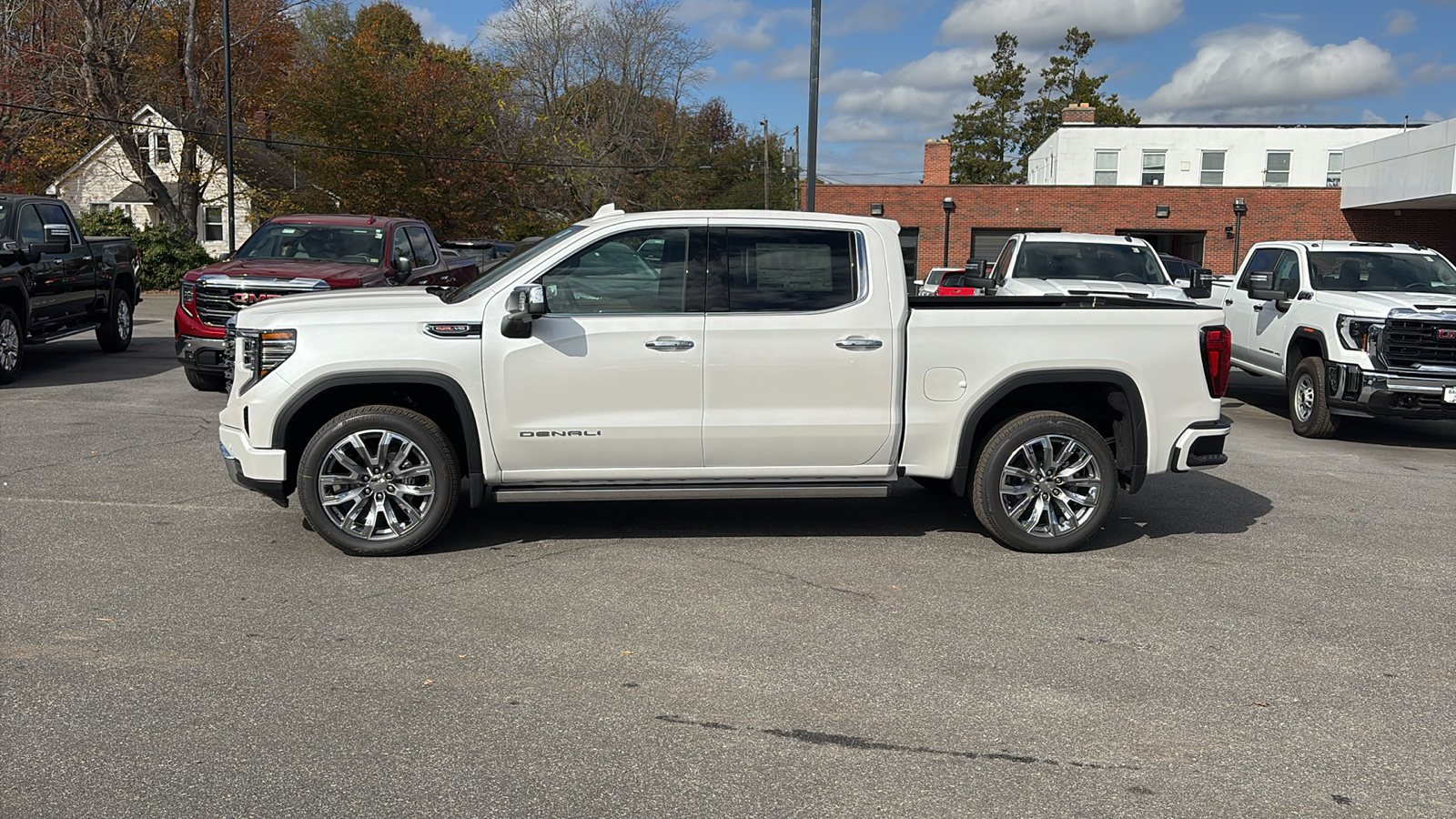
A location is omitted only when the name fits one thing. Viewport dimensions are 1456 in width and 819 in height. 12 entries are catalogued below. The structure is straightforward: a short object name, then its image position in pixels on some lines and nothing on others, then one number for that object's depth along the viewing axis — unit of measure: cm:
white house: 4884
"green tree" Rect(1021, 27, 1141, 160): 7362
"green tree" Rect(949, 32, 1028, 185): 7319
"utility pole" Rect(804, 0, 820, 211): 1786
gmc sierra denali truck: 632
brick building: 3925
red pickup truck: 1169
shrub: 3312
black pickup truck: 1308
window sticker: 654
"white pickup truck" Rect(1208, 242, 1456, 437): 1049
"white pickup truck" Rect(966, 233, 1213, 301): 1359
